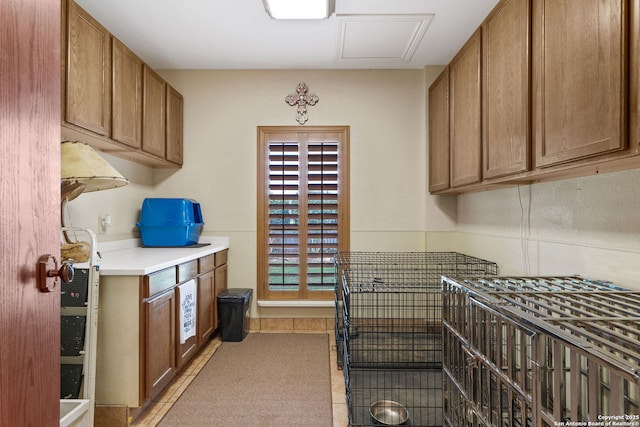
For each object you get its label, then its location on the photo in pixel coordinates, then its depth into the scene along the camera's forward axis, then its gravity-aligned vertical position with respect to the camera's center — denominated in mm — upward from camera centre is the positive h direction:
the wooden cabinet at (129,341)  1849 -667
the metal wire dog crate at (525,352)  585 -286
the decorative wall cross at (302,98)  3381 +1188
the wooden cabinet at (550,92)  1117 +537
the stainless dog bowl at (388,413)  1901 -1103
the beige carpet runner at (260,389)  1968 -1133
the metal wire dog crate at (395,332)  2100 -933
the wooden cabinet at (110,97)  1889 +821
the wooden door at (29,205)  767 +34
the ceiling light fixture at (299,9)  2242 +1409
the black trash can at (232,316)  3090 -881
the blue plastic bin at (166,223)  2986 -39
